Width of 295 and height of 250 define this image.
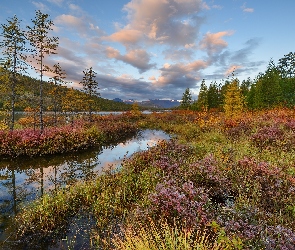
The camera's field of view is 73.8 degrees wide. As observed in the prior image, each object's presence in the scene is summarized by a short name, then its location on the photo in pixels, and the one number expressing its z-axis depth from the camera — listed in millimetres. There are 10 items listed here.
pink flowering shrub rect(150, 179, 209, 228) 4680
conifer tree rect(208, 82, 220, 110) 66738
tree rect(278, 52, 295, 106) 44638
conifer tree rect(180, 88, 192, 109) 76375
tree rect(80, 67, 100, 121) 32219
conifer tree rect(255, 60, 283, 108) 41844
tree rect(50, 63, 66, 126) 26391
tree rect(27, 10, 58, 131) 18375
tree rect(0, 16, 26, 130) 16859
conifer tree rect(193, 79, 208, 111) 62000
